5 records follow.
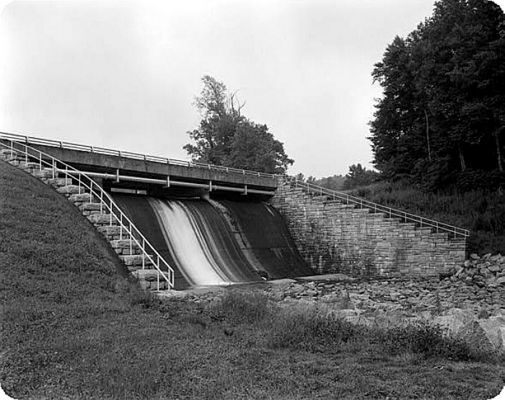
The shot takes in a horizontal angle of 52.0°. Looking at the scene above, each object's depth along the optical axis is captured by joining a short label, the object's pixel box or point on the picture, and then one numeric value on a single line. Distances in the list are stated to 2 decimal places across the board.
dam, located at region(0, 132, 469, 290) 16.82
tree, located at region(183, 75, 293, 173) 39.06
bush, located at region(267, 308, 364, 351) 7.50
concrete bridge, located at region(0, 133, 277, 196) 18.38
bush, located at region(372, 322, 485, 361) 6.91
